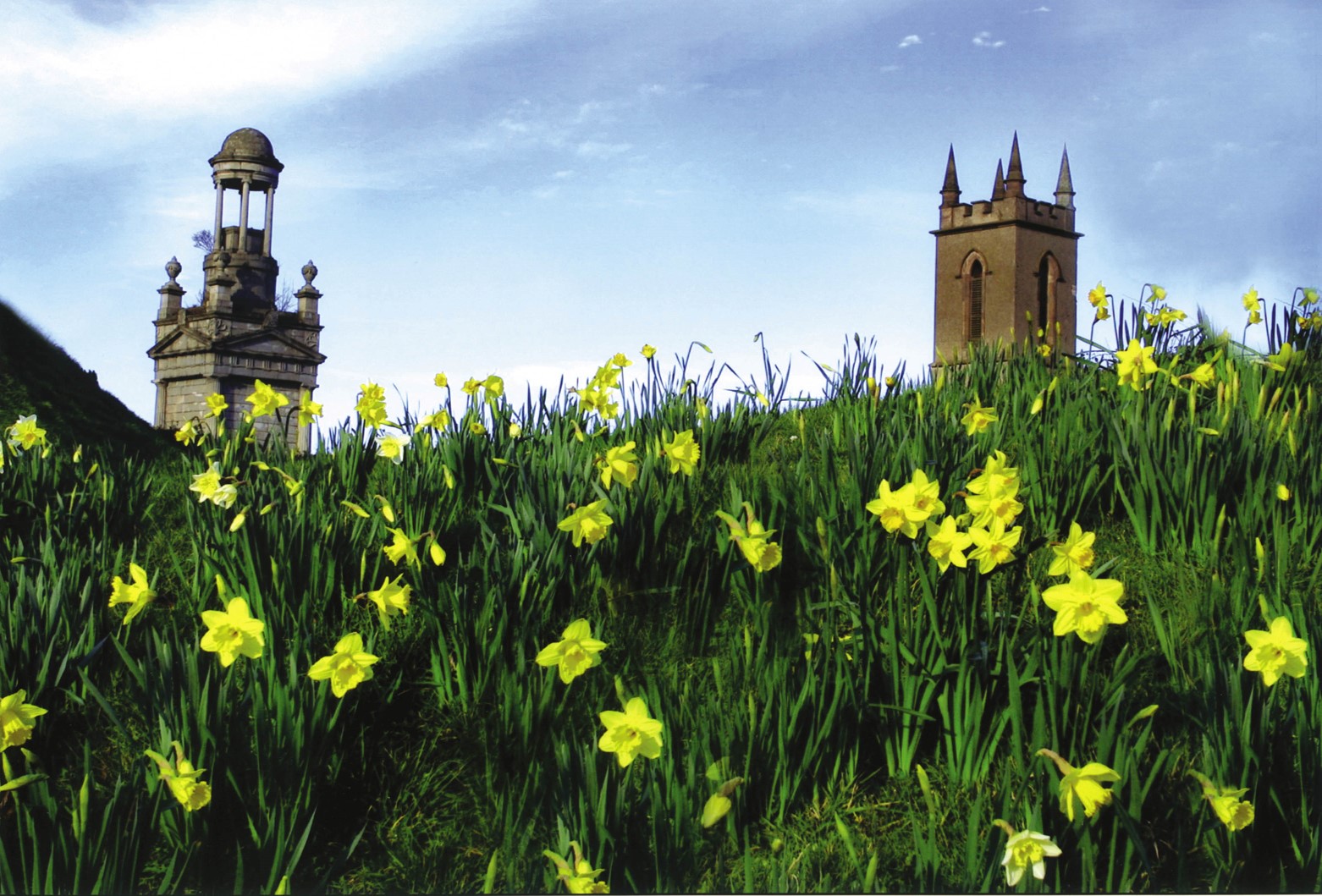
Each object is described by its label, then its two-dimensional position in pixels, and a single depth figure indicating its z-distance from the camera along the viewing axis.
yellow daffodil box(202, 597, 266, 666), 2.34
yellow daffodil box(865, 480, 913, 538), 2.54
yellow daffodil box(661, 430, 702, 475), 3.41
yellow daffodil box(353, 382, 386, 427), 4.11
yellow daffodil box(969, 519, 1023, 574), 2.47
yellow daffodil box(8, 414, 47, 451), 4.78
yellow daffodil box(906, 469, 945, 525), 2.53
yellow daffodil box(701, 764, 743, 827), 1.98
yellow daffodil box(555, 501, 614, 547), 2.85
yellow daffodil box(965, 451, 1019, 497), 2.47
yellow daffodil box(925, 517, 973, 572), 2.48
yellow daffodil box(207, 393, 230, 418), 4.46
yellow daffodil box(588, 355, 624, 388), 4.70
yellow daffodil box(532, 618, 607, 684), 2.33
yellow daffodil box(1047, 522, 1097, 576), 2.39
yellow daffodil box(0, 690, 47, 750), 2.33
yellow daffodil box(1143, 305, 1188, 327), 5.21
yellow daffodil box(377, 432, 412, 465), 3.84
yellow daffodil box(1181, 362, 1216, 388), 3.90
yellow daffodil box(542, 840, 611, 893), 1.90
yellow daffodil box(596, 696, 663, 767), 2.14
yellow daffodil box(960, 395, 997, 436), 3.52
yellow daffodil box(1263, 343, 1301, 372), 4.60
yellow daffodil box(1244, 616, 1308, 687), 2.19
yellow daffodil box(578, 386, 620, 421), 4.55
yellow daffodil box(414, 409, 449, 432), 4.41
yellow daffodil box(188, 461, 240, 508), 3.38
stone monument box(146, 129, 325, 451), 36.88
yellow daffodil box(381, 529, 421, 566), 2.88
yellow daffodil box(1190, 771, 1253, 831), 2.13
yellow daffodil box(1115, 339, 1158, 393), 3.69
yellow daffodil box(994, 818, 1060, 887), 1.97
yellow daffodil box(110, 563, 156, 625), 2.71
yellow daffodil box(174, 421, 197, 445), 4.82
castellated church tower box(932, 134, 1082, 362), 54.00
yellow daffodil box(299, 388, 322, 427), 4.34
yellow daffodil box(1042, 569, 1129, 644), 2.21
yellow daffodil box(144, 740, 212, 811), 2.16
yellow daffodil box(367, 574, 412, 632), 2.67
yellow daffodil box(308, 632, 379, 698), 2.34
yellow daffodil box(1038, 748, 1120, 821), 2.01
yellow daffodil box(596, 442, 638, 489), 3.11
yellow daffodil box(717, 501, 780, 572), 2.67
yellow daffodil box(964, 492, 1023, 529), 2.49
